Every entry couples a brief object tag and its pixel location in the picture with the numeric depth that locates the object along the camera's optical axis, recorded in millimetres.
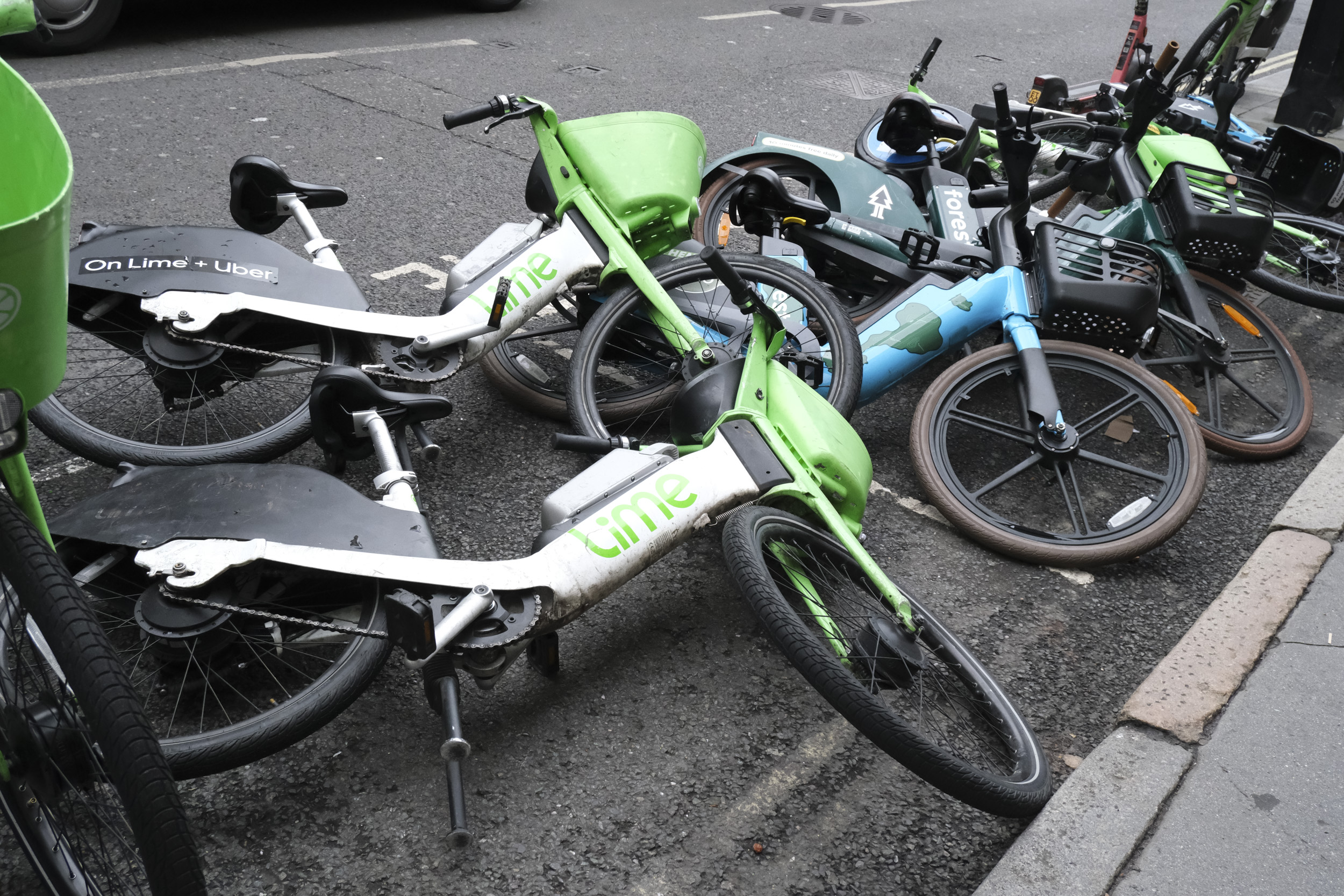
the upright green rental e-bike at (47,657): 1528
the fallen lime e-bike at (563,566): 2260
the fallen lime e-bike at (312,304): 3166
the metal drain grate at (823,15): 10656
